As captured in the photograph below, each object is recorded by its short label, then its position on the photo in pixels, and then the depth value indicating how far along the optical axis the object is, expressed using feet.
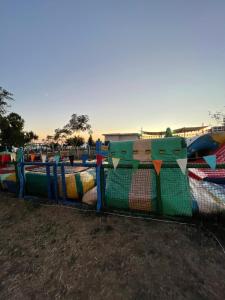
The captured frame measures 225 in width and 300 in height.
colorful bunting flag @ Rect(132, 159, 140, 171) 9.54
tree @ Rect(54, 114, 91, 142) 92.99
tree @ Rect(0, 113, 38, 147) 74.65
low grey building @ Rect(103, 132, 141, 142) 92.00
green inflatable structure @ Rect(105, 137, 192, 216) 8.85
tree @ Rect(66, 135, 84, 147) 96.70
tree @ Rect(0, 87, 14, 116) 74.99
